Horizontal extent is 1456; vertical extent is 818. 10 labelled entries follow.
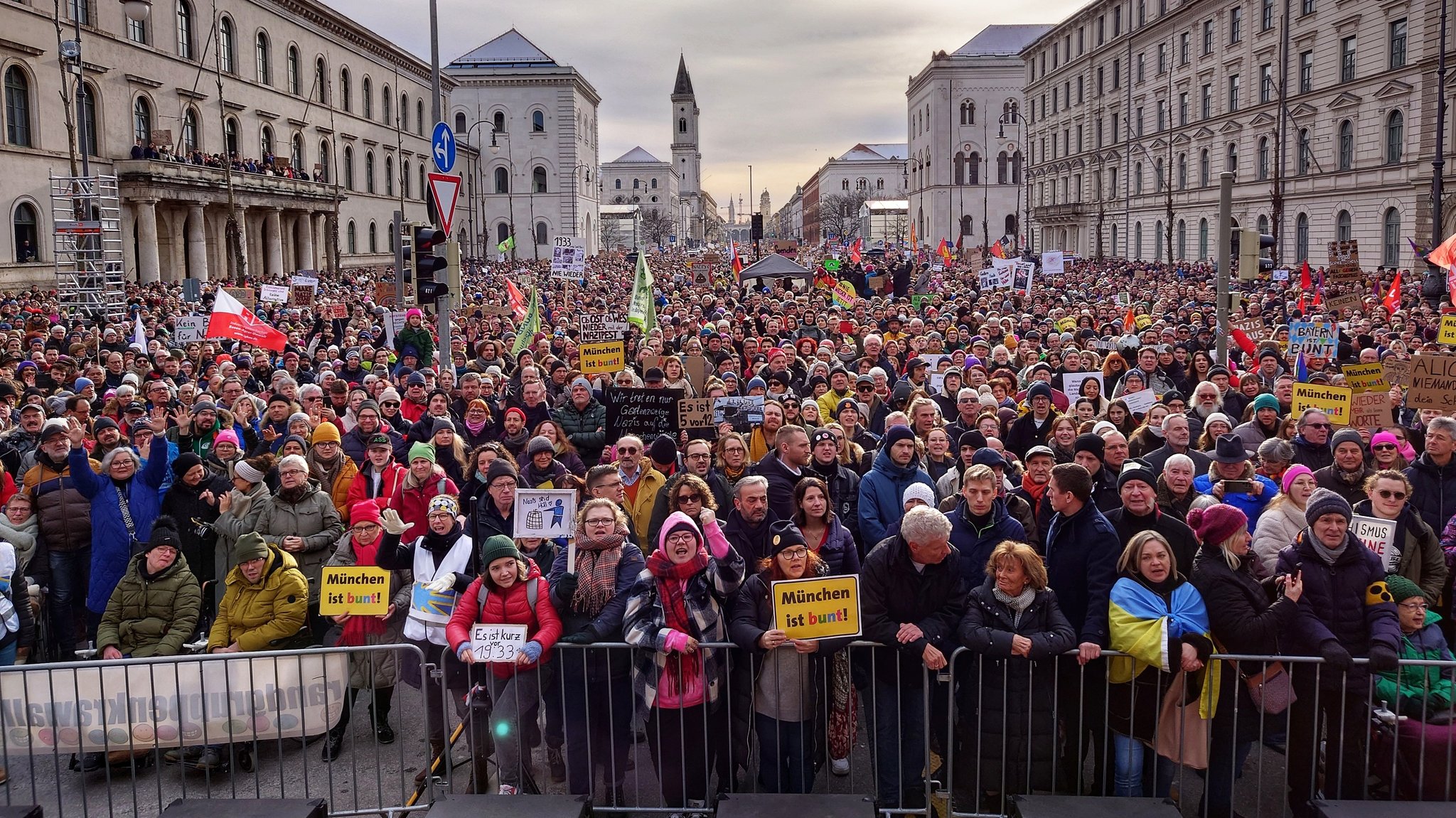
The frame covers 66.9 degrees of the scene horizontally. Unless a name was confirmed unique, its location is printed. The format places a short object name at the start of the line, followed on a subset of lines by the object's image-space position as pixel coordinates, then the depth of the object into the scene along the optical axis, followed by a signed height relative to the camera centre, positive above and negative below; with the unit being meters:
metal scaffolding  25.27 +2.35
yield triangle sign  13.22 +1.59
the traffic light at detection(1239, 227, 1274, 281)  11.92 +0.54
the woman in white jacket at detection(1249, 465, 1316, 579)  6.23 -1.22
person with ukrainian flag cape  5.21 -1.60
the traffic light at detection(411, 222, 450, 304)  12.34 +0.70
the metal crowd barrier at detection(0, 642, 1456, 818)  5.43 -2.12
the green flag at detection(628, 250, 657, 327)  17.77 +0.30
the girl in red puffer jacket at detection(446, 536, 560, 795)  5.75 -1.55
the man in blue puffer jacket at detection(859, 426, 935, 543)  7.25 -1.12
